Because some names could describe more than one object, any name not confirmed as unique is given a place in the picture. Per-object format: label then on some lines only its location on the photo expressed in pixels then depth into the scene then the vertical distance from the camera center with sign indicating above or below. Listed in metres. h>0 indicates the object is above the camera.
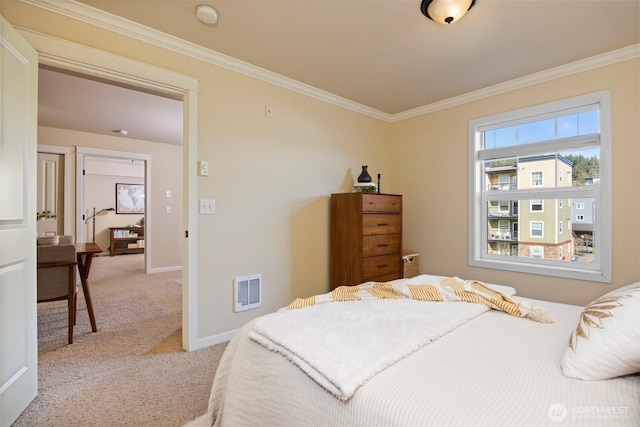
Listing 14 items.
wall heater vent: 2.60 -0.70
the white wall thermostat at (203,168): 2.39 +0.36
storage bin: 3.35 -0.60
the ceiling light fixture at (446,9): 1.74 +1.21
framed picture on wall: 8.21 +0.43
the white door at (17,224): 1.47 -0.05
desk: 2.71 -0.49
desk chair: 2.37 -0.50
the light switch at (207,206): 2.40 +0.06
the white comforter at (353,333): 0.87 -0.45
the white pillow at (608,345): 0.80 -0.37
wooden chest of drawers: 2.92 -0.25
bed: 0.69 -0.46
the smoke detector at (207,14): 1.88 +1.28
